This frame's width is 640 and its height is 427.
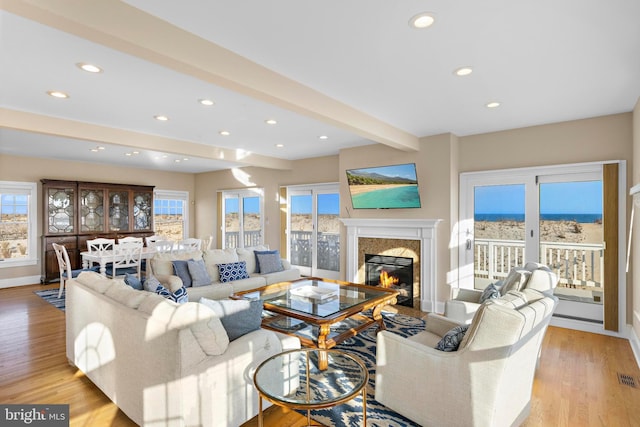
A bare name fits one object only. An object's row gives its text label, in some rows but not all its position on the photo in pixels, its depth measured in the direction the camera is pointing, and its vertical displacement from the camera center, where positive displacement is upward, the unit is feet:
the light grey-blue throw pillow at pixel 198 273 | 14.02 -2.61
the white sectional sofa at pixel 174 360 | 6.14 -3.03
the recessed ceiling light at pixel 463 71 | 8.52 +3.70
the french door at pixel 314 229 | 21.43 -1.19
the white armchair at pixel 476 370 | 5.94 -3.19
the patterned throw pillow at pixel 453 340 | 6.73 -2.68
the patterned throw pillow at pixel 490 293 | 8.88 -2.27
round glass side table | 5.36 -3.43
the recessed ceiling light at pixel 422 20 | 6.24 +3.73
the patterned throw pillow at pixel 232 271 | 15.07 -2.74
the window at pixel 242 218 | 25.40 -0.43
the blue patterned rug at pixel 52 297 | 16.52 -4.53
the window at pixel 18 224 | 20.77 -0.60
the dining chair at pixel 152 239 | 22.55 -1.87
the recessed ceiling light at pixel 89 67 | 8.27 +3.76
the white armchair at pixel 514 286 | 8.94 -2.13
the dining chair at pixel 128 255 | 18.15 -2.32
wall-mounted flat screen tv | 15.96 +1.26
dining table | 17.26 -2.30
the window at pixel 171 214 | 27.63 -0.06
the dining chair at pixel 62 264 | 17.50 -2.78
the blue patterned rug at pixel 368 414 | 7.20 -4.61
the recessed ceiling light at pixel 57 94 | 10.02 +3.72
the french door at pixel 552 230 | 12.73 -0.87
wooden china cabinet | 21.52 -0.04
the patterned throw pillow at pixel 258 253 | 17.21 -2.16
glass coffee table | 9.86 -3.12
